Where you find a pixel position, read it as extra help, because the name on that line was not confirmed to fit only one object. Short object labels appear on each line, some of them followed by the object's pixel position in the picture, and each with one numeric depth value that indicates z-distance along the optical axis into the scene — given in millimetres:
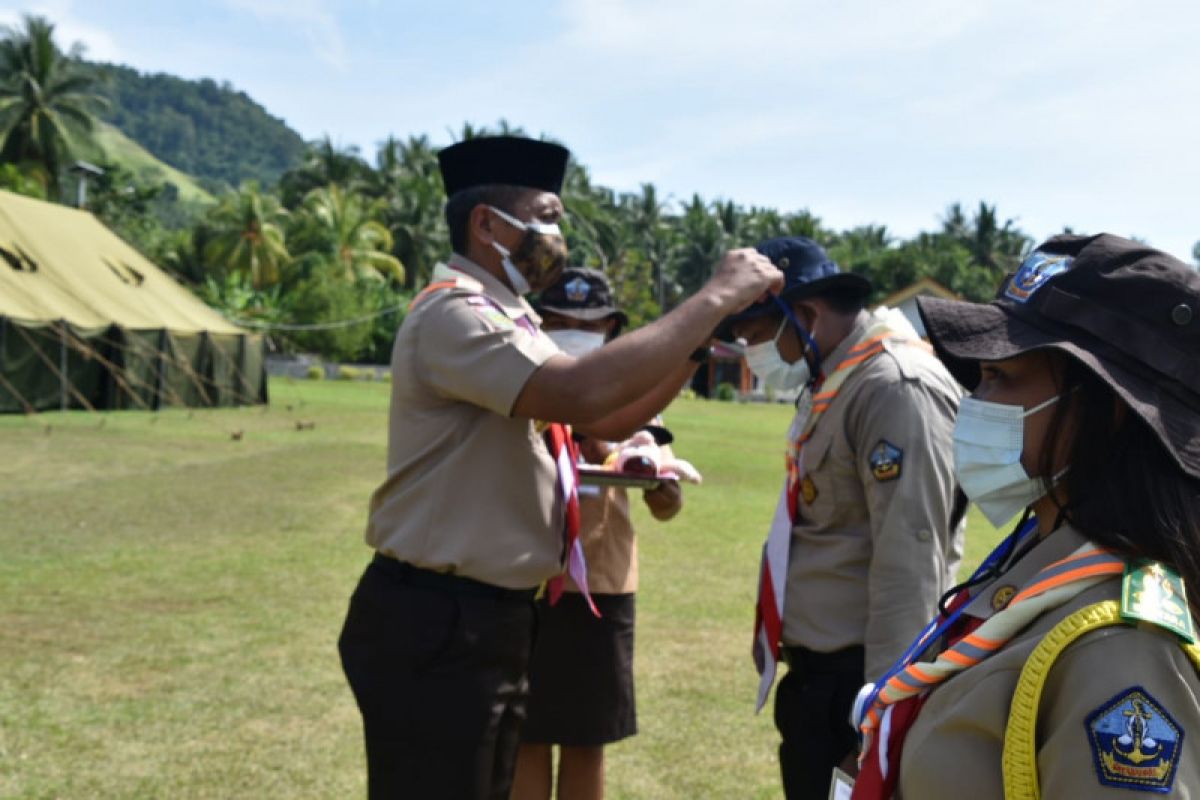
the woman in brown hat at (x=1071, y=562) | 1336
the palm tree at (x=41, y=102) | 51875
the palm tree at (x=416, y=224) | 63844
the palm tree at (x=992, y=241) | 71500
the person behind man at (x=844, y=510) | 2959
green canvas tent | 22672
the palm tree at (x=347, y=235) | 56156
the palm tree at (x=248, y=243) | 54781
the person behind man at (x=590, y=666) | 4137
